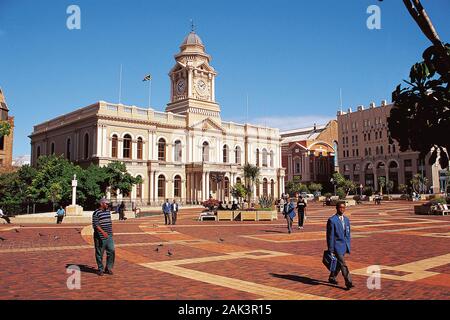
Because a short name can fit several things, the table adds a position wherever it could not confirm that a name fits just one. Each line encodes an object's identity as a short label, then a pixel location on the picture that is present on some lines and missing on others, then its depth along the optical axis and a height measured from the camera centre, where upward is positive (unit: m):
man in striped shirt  9.87 -1.05
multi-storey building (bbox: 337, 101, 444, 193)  87.94 +8.47
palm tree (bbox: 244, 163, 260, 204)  50.03 +2.67
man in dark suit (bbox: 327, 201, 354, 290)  8.37 -0.94
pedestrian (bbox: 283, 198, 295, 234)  19.94 -0.99
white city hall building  54.69 +7.76
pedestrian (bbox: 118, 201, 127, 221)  32.74 -1.39
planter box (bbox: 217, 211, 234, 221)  31.33 -1.72
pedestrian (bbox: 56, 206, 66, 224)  28.27 -1.39
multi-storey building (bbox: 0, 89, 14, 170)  66.63 +8.47
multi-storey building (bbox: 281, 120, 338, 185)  96.94 +8.90
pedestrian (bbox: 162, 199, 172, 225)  26.05 -0.89
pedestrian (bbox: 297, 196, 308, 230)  22.12 -1.00
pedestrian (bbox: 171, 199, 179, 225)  26.36 -1.10
